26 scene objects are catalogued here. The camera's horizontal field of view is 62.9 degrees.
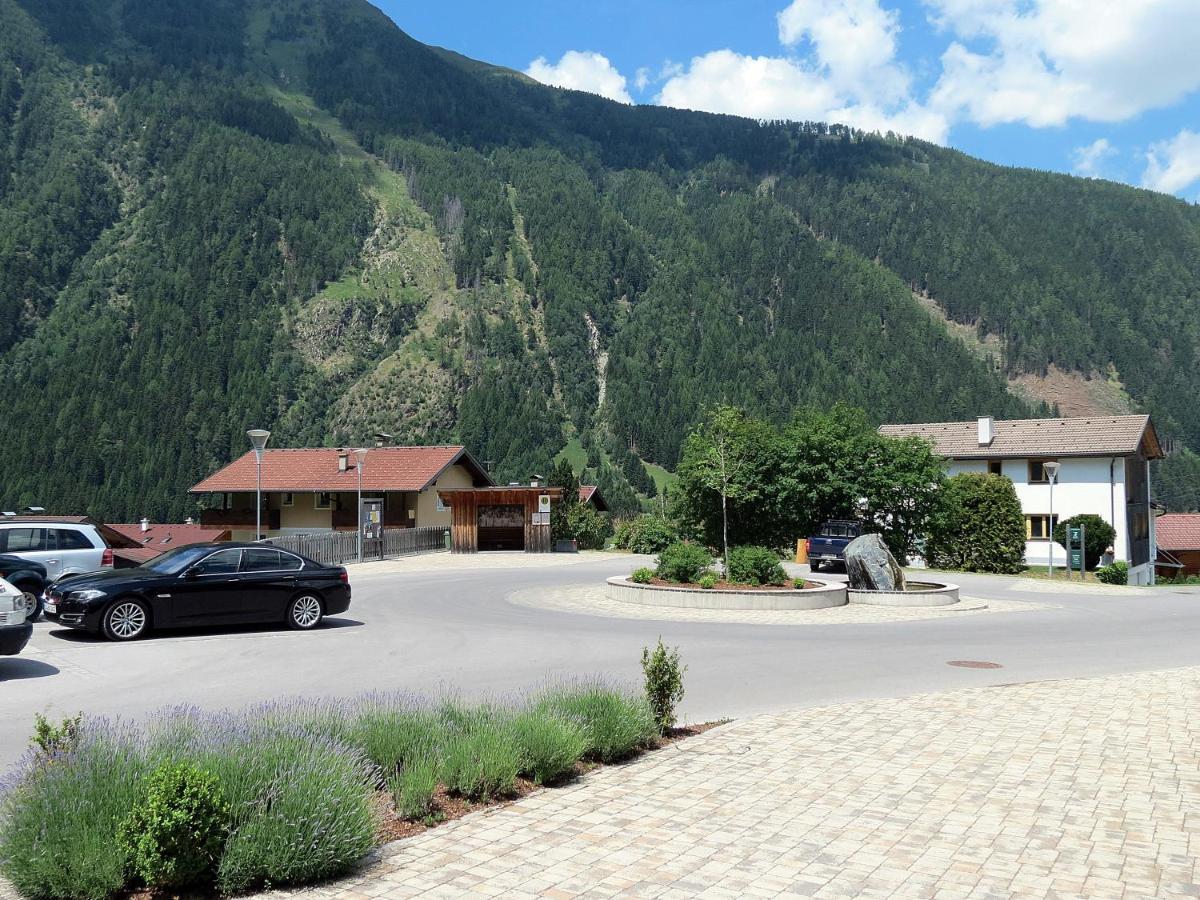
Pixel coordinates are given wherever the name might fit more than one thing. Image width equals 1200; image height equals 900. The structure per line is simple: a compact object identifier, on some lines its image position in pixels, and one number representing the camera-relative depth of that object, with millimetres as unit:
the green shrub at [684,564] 22734
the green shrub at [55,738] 5551
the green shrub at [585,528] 55031
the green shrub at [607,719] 7762
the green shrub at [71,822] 4707
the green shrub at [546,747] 7004
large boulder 24266
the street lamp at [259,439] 26838
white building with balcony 45406
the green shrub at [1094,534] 40562
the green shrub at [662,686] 8594
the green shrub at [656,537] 29656
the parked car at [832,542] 33219
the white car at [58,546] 18641
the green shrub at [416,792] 6148
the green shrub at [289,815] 4965
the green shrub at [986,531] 38344
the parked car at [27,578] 17328
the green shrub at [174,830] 4746
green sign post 35938
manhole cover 13352
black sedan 14703
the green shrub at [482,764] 6570
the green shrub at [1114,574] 34312
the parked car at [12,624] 11430
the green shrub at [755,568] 22391
